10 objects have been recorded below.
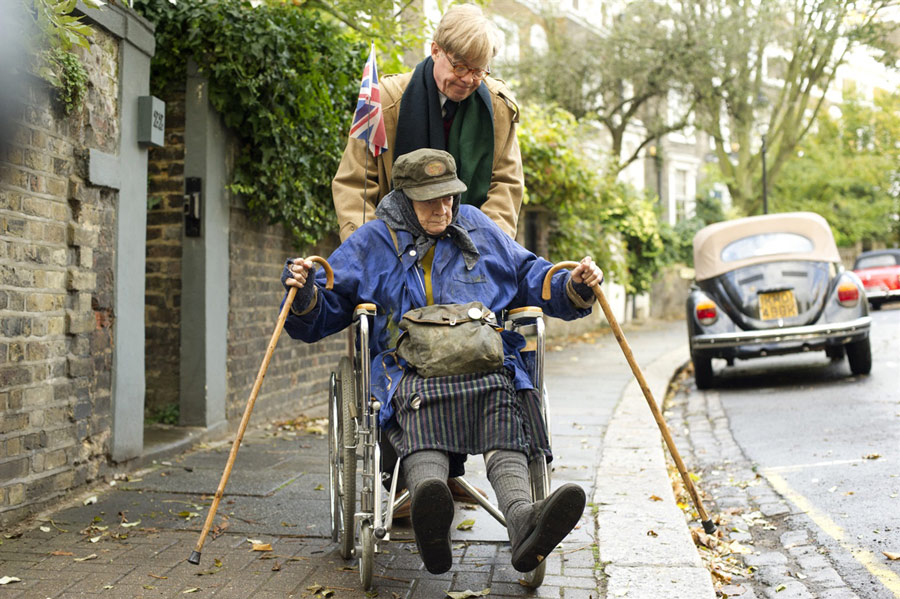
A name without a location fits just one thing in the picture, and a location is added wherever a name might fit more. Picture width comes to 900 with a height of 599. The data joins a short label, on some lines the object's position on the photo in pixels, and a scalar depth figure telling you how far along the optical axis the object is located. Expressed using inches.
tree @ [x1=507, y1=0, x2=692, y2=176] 934.4
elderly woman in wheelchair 116.6
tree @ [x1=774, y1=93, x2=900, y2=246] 1430.9
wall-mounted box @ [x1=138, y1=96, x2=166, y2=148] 223.0
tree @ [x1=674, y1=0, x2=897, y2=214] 944.9
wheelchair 127.1
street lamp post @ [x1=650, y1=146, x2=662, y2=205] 1281.3
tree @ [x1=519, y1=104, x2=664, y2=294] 554.3
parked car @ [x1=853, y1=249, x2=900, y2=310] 859.4
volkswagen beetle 376.5
